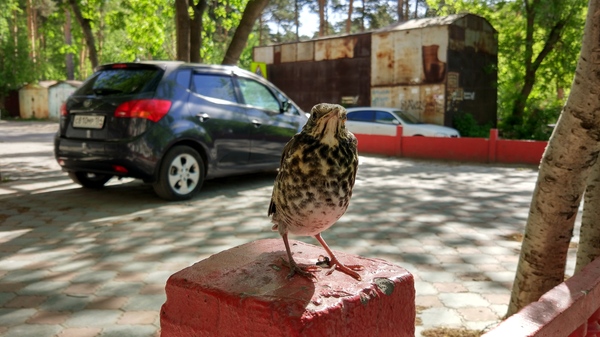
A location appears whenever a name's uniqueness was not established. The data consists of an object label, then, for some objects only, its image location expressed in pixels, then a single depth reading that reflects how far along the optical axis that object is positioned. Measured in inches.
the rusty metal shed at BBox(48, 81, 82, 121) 1446.9
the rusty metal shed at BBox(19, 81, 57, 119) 1501.0
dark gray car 247.4
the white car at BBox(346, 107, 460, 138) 620.7
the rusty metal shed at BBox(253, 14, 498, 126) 757.3
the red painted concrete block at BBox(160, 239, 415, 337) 50.3
